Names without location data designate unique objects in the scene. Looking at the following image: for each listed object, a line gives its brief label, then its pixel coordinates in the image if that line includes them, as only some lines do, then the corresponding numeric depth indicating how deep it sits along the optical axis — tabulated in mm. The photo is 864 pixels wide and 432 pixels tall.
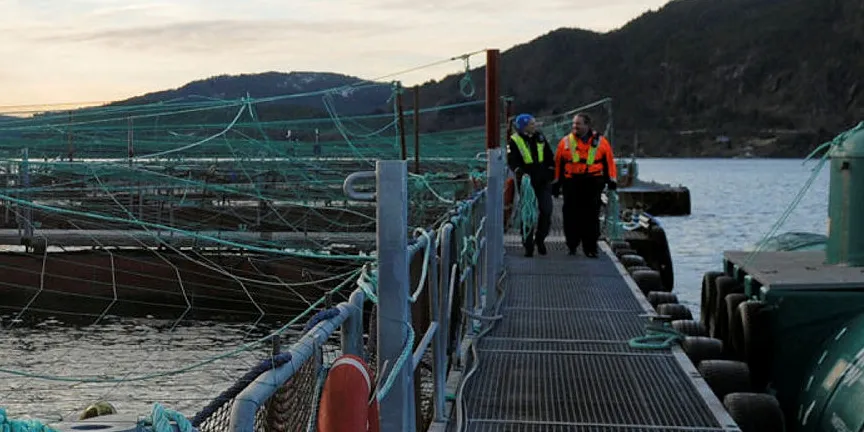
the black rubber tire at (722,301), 12414
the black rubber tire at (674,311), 10594
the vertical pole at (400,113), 14281
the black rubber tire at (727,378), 7832
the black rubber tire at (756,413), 7082
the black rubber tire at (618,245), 16717
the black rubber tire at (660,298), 11406
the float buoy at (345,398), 3320
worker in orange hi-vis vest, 13078
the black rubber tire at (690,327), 9617
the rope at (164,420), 2188
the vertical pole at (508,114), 20953
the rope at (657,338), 8500
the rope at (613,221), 17609
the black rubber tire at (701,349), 8625
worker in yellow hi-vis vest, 13633
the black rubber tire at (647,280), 12719
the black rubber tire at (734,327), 10602
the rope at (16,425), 1856
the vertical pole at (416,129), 17284
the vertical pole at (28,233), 24766
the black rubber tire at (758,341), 9656
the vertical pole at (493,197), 9766
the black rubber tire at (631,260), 14516
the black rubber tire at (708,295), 14219
